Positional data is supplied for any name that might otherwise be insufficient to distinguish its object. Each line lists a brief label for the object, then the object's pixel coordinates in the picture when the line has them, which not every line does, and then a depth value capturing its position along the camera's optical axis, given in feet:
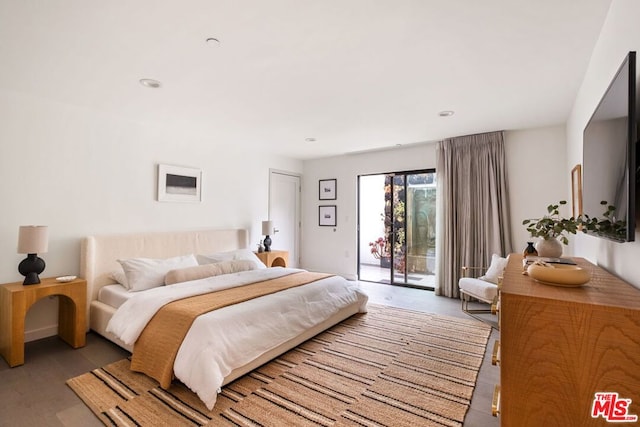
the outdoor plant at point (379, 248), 24.45
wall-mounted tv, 3.91
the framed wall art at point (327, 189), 20.79
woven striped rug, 6.38
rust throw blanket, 7.33
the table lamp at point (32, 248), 9.18
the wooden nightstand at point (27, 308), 8.59
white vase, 7.14
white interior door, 19.72
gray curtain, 14.61
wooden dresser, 3.26
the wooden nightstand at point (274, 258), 16.99
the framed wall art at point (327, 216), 20.76
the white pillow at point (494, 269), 12.78
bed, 7.16
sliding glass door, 17.78
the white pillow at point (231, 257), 13.53
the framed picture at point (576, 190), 9.07
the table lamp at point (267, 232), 17.61
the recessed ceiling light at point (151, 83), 9.18
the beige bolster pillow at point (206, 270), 10.80
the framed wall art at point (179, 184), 13.69
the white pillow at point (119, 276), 11.00
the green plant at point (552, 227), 5.62
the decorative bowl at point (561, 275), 4.13
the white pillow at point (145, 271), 10.66
